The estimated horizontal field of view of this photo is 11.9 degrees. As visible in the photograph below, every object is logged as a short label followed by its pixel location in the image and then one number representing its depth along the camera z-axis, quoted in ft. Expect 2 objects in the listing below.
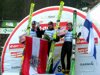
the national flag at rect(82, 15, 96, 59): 34.73
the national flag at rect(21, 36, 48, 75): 36.42
